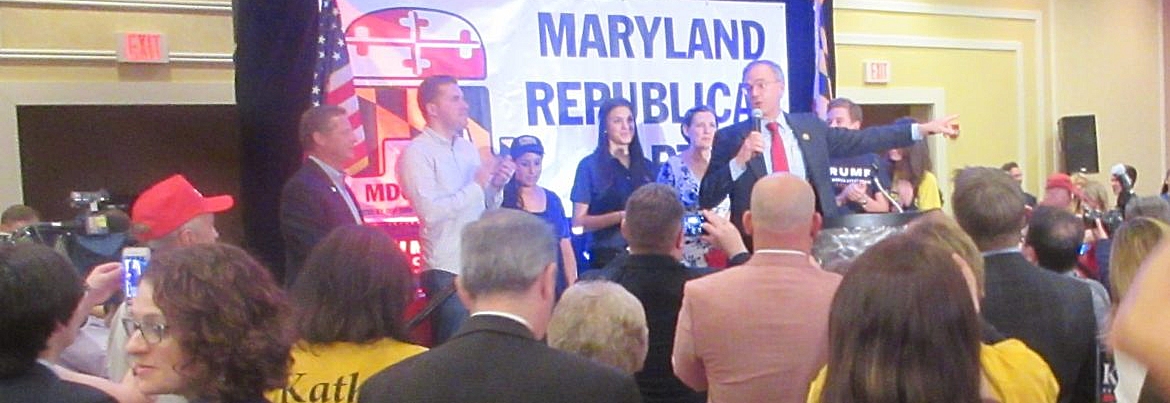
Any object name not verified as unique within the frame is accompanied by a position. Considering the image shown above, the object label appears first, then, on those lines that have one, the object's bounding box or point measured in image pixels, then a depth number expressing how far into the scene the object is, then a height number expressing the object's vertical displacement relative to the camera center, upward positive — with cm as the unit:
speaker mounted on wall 894 -15
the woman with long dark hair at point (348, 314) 220 -30
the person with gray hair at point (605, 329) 256 -39
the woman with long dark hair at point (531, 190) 509 -17
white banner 491 +37
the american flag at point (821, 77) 618 +30
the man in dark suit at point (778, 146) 493 -5
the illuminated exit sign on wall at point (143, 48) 541 +54
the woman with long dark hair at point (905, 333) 160 -27
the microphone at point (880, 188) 523 -25
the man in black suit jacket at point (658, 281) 294 -34
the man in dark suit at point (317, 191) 420 -11
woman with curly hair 167 -24
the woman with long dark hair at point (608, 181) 518 -16
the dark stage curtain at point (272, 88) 461 +28
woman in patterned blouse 538 -8
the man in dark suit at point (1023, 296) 271 -39
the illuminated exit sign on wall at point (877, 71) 805 +41
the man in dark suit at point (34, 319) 185 -23
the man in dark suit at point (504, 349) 180 -30
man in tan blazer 247 -37
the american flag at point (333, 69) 468 +35
